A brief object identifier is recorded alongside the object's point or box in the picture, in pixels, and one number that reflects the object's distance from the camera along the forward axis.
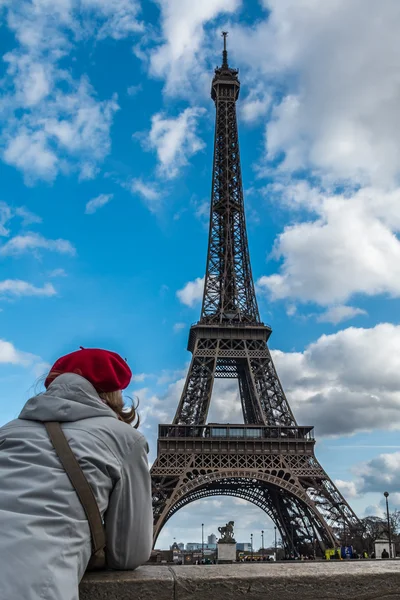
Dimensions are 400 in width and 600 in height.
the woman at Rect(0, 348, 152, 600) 2.38
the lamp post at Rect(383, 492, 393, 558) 35.91
